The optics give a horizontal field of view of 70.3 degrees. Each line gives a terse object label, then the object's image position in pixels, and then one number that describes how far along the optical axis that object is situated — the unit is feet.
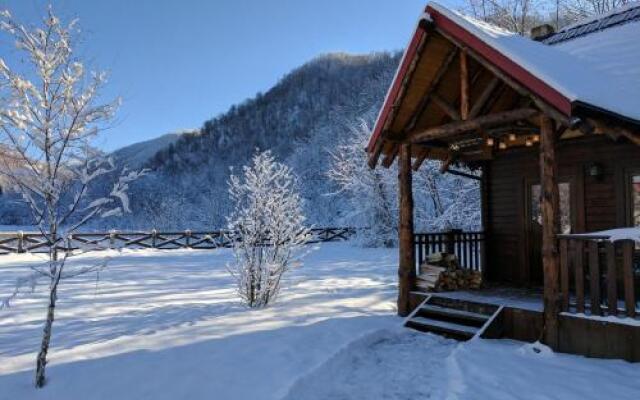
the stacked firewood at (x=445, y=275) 26.35
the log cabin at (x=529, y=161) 18.10
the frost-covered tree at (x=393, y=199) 65.00
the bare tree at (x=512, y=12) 72.95
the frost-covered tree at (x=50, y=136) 16.43
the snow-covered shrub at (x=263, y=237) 28.19
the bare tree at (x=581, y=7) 69.41
